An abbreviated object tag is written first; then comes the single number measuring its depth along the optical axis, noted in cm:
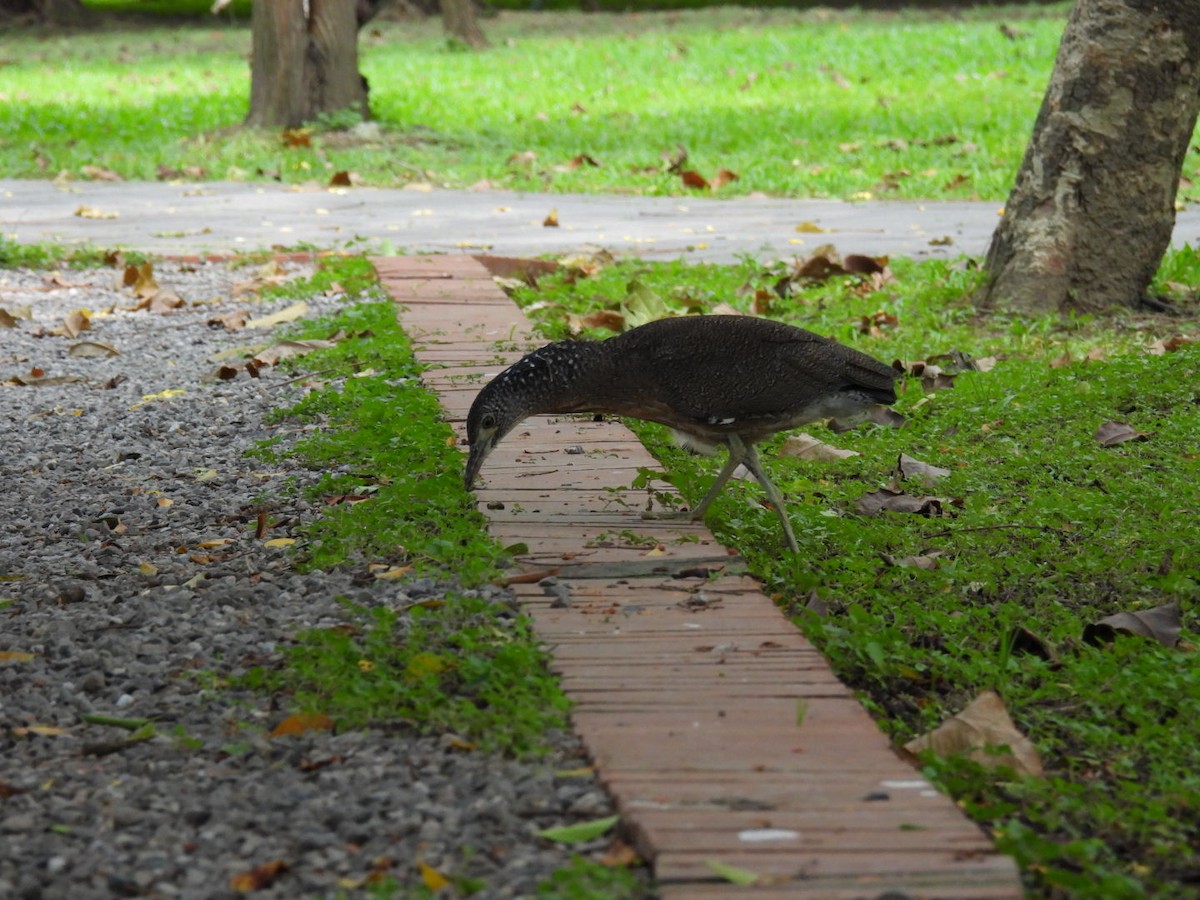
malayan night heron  920
